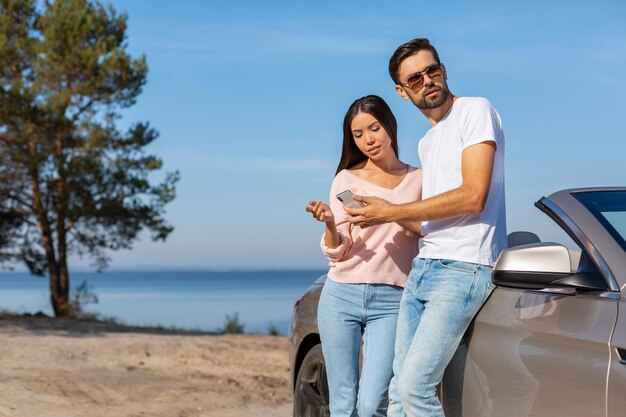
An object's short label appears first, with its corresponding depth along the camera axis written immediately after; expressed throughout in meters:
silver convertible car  2.85
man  3.26
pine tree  19.42
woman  3.83
